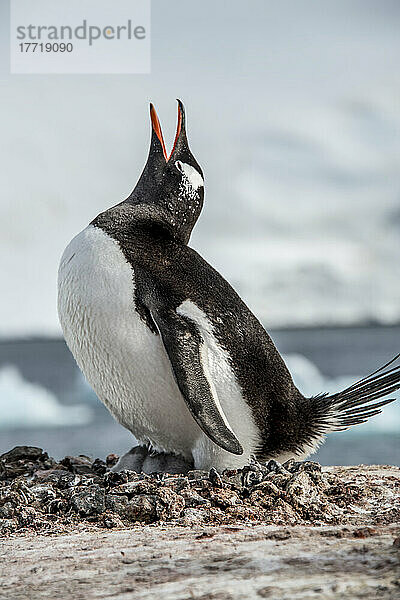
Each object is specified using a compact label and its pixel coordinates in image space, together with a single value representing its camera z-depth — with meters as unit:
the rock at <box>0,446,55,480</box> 6.57
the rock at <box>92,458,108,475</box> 6.60
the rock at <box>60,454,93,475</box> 6.65
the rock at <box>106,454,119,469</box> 7.10
